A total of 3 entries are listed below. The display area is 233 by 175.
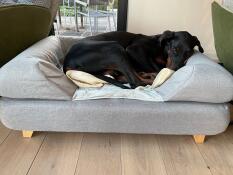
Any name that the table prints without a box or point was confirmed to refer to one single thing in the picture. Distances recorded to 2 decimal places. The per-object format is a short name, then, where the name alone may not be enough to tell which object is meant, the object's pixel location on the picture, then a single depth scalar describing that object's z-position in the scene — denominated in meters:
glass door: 2.87
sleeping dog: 1.73
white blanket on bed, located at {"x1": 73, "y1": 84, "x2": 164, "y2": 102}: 1.54
